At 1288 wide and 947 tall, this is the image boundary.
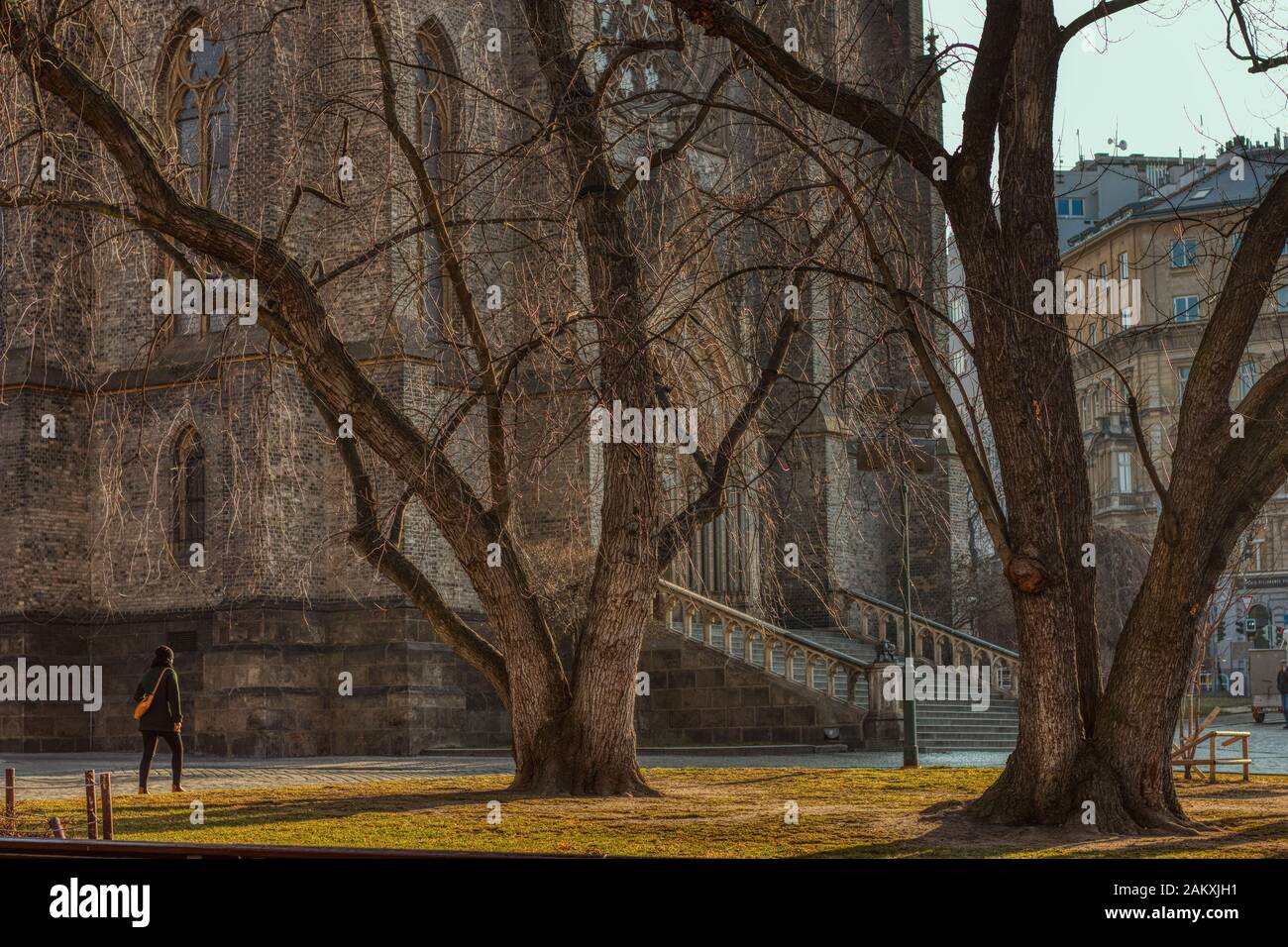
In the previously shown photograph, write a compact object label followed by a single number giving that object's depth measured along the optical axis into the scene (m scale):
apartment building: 68.06
